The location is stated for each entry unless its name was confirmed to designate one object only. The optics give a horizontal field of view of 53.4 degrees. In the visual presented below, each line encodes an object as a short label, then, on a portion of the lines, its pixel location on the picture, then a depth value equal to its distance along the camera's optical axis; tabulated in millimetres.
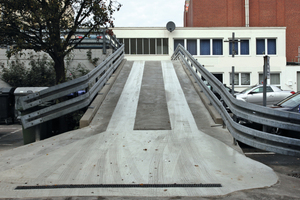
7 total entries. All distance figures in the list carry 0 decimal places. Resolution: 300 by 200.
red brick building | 40656
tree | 8922
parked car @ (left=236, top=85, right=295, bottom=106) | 16508
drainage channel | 4711
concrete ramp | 4617
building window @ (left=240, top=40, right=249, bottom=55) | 35344
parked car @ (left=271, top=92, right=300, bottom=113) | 9429
